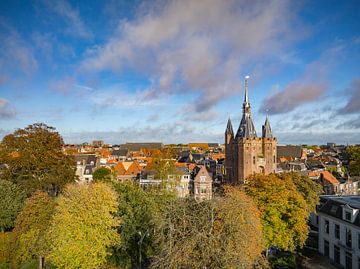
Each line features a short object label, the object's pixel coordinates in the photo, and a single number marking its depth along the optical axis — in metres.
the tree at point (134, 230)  22.14
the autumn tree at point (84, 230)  18.52
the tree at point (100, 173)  55.34
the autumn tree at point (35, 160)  32.88
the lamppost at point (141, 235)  21.37
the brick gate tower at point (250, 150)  49.56
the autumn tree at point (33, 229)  21.14
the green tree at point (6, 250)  22.25
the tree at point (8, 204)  26.81
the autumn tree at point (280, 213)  24.78
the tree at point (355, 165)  71.31
